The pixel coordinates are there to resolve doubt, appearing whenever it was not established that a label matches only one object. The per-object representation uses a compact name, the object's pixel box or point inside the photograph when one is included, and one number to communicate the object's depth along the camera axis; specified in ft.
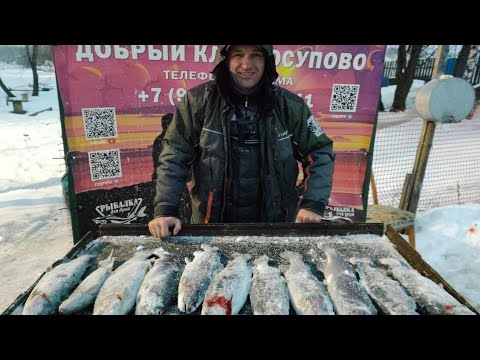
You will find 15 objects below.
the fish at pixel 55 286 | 6.53
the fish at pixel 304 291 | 6.54
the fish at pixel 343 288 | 6.48
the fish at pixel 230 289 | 6.47
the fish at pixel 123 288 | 6.56
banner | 14.05
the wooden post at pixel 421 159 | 15.47
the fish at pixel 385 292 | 6.48
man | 9.41
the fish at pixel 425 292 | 6.37
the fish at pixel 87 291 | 6.58
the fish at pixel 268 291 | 6.49
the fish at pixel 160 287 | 6.59
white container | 13.79
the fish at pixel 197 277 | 6.72
